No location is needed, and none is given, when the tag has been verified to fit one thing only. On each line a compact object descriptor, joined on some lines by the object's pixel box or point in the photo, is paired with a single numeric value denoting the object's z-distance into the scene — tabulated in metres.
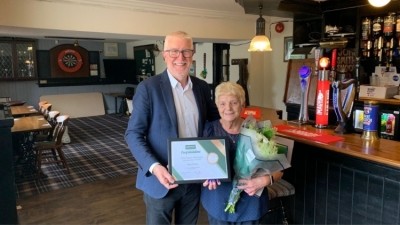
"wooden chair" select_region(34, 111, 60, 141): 5.25
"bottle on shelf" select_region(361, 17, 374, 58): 4.60
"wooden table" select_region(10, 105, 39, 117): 5.86
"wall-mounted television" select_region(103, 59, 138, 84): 10.35
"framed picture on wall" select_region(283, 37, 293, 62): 5.59
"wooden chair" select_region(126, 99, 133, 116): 9.20
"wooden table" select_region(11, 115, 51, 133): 4.36
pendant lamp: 3.74
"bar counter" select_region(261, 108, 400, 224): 1.91
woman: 1.68
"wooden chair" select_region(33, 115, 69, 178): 4.56
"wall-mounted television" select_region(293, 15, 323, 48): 5.26
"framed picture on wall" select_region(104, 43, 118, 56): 10.58
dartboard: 9.66
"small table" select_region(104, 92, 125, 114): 9.86
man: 1.63
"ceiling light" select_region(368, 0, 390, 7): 2.59
